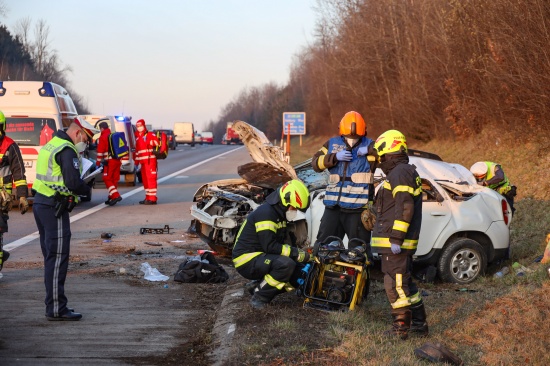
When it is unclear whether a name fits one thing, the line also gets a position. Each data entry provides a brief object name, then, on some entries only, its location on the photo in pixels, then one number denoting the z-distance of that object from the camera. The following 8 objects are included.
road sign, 45.19
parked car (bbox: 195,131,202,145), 100.00
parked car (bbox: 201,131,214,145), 102.69
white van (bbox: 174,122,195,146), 85.56
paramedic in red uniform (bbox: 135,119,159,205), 18.05
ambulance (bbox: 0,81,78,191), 17.22
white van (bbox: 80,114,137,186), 23.53
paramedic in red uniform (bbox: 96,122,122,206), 18.08
